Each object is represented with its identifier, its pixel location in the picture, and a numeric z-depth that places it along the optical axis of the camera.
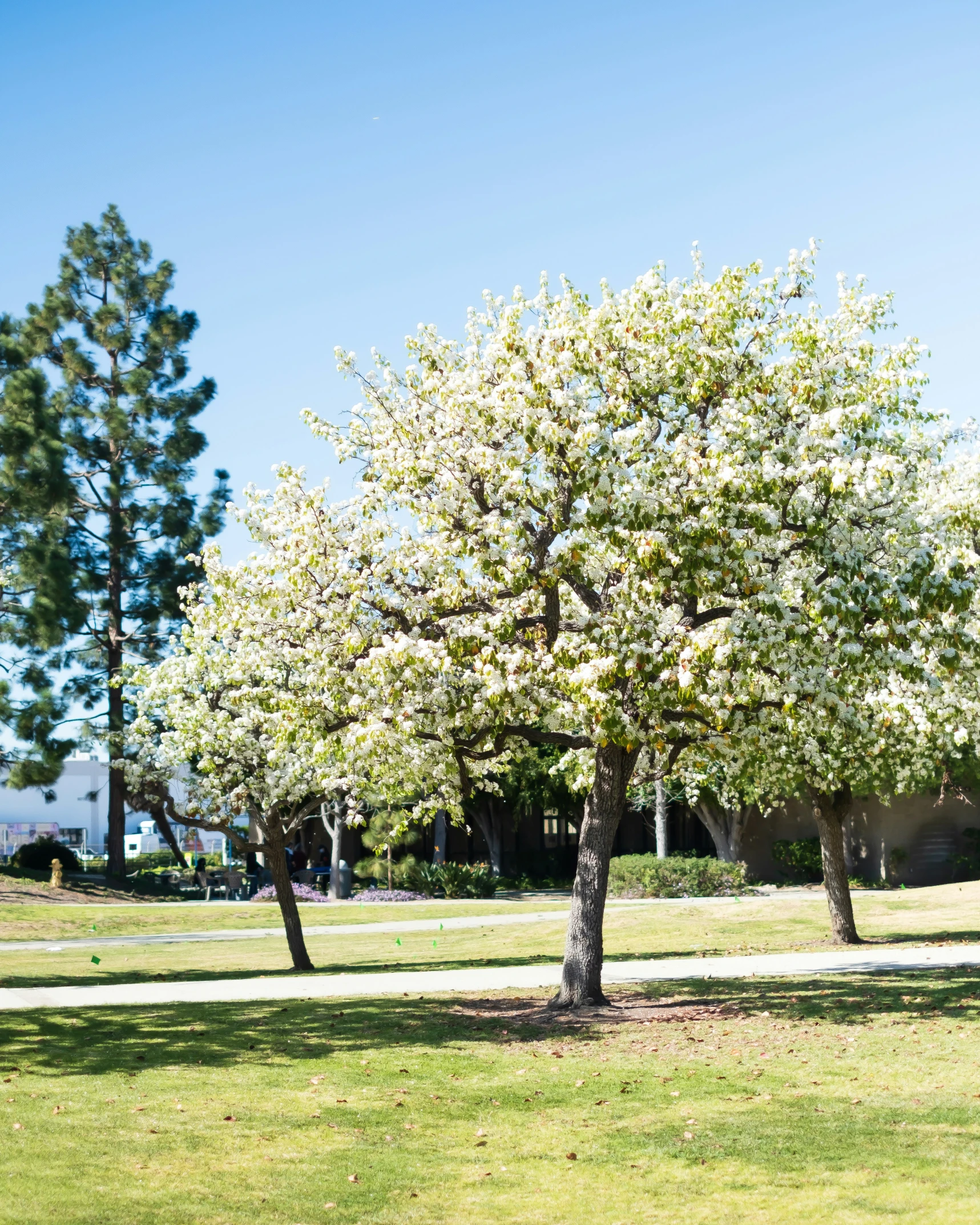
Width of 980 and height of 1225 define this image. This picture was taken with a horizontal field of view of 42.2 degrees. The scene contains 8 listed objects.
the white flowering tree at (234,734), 12.95
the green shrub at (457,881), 37.12
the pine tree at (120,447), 44.12
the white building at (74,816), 76.75
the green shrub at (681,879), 34.34
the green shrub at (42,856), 41.84
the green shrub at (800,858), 39.12
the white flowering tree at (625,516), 10.53
